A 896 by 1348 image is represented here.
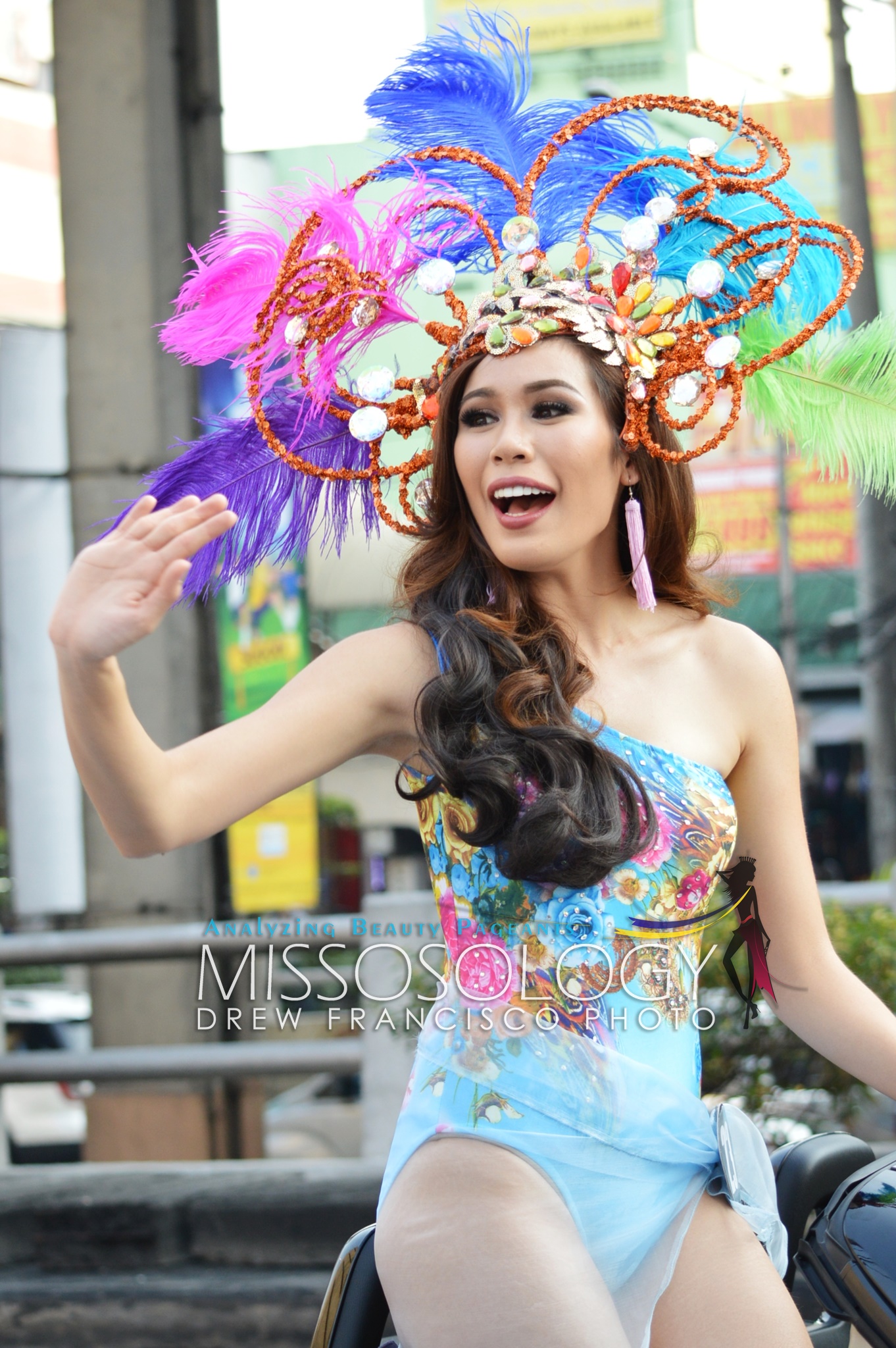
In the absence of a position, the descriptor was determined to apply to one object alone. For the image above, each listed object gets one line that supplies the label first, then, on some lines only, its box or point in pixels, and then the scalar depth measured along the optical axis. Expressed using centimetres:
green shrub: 817
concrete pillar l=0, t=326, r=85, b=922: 1136
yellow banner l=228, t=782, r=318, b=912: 1153
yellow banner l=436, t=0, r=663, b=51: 1168
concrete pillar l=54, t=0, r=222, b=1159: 1077
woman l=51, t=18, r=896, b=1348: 293
